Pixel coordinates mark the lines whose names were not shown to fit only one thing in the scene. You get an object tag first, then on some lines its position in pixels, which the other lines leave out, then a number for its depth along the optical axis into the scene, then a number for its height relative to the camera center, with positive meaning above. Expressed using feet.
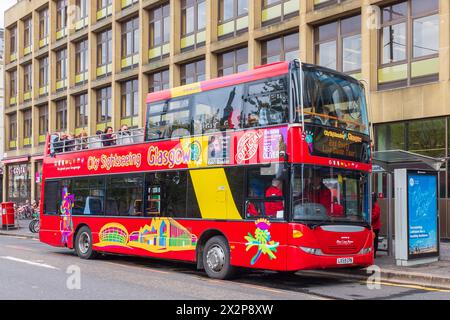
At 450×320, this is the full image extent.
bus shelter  47.65 +1.47
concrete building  67.05 +19.03
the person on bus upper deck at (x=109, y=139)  53.34 +3.78
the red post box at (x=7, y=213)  99.52 -5.00
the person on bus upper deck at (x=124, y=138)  51.01 +3.68
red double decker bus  36.76 +0.47
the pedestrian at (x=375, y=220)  49.01 -3.20
